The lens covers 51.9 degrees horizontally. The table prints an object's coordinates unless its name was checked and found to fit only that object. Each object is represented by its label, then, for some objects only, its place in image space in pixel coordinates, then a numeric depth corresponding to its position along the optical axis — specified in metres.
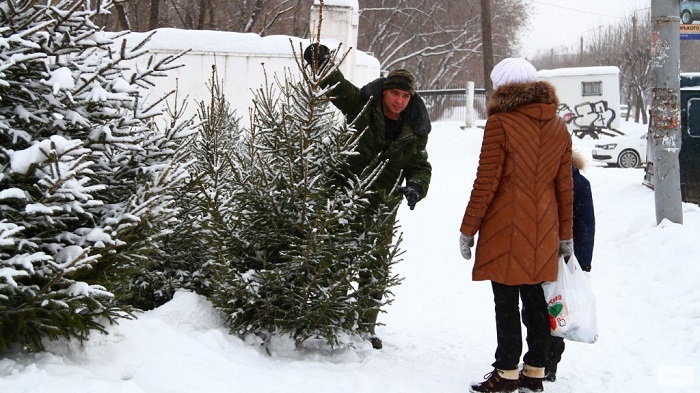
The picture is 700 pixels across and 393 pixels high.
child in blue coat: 4.82
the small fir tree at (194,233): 4.80
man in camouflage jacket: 4.84
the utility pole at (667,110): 8.91
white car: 21.00
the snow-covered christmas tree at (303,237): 4.33
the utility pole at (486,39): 27.53
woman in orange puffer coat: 4.14
